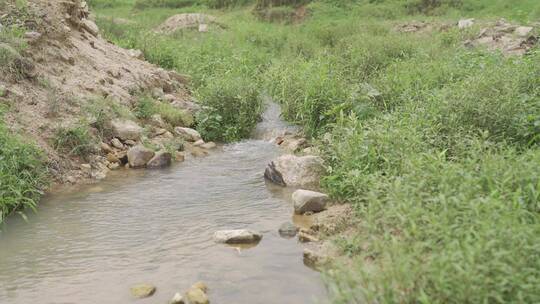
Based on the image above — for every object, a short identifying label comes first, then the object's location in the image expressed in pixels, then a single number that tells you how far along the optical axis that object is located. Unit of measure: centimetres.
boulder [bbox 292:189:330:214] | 634
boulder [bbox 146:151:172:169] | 851
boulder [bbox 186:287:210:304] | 449
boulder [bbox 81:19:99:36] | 1208
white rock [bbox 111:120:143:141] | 906
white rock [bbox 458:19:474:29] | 1617
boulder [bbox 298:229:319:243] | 562
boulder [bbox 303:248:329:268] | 505
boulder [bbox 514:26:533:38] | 1327
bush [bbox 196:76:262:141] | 1020
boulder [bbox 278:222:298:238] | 581
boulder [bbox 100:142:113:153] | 865
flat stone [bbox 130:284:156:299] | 468
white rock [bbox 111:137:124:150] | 888
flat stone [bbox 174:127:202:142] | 984
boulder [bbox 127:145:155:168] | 851
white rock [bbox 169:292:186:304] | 449
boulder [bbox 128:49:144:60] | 1283
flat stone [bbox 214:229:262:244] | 563
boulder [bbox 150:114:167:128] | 991
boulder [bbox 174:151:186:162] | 885
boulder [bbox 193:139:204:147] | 970
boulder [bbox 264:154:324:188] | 736
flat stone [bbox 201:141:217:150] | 967
